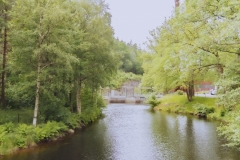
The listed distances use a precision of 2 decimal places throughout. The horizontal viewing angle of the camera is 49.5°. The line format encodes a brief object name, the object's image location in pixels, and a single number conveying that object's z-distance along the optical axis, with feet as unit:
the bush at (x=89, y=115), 80.43
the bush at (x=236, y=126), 28.10
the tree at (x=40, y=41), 54.54
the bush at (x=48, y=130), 53.19
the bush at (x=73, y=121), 64.96
